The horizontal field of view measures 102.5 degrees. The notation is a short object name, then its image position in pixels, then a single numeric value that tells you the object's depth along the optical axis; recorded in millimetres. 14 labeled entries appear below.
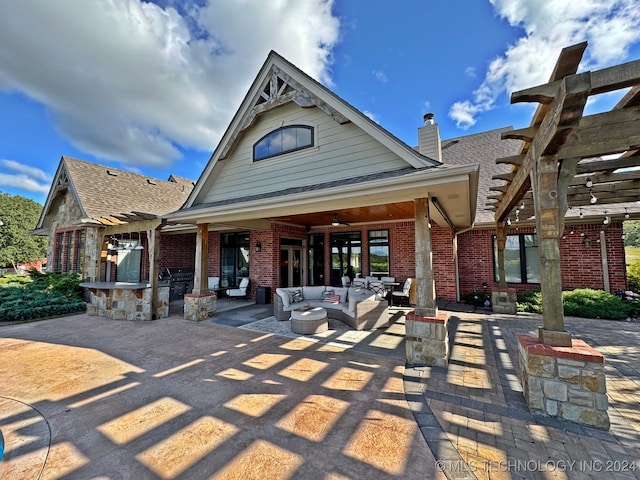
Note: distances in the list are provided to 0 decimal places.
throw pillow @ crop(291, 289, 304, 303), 7215
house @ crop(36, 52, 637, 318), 4991
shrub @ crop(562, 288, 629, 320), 6609
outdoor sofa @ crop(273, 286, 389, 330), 6121
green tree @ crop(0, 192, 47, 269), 27125
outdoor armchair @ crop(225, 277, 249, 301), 10016
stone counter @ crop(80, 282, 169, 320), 7547
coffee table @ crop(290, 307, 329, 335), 5750
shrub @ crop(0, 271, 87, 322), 7562
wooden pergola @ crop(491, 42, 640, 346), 2176
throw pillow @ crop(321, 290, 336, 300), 7332
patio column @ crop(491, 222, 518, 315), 7520
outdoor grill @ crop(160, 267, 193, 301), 11078
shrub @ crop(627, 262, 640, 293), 7728
